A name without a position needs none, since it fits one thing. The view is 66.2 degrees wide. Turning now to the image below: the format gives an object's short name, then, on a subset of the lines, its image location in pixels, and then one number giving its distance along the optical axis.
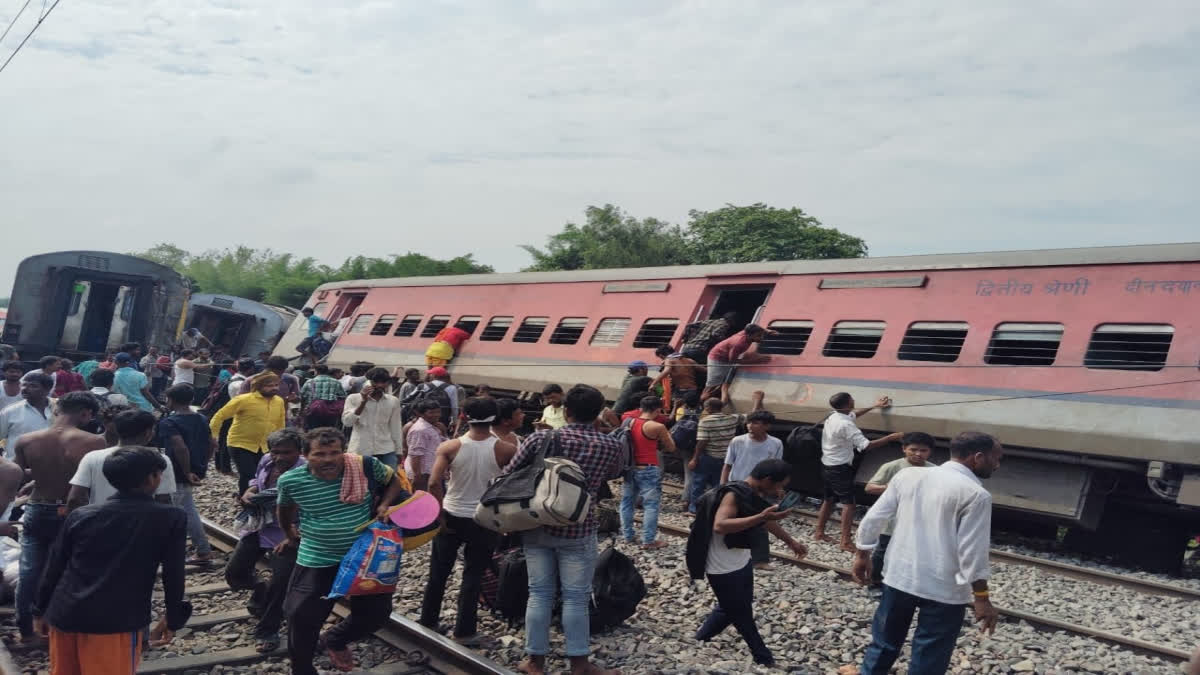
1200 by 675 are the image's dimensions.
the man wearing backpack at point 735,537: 5.41
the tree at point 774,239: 38.31
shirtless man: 5.75
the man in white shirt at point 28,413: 7.11
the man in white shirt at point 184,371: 12.61
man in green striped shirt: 5.00
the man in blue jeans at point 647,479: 8.41
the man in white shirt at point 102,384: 9.34
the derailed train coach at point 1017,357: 8.76
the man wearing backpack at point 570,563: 5.23
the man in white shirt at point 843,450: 8.75
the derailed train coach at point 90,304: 18.88
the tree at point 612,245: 38.34
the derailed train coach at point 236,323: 23.74
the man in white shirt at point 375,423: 8.83
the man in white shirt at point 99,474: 5.20
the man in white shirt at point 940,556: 4.55
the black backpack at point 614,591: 6.23
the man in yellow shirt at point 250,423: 8.31
